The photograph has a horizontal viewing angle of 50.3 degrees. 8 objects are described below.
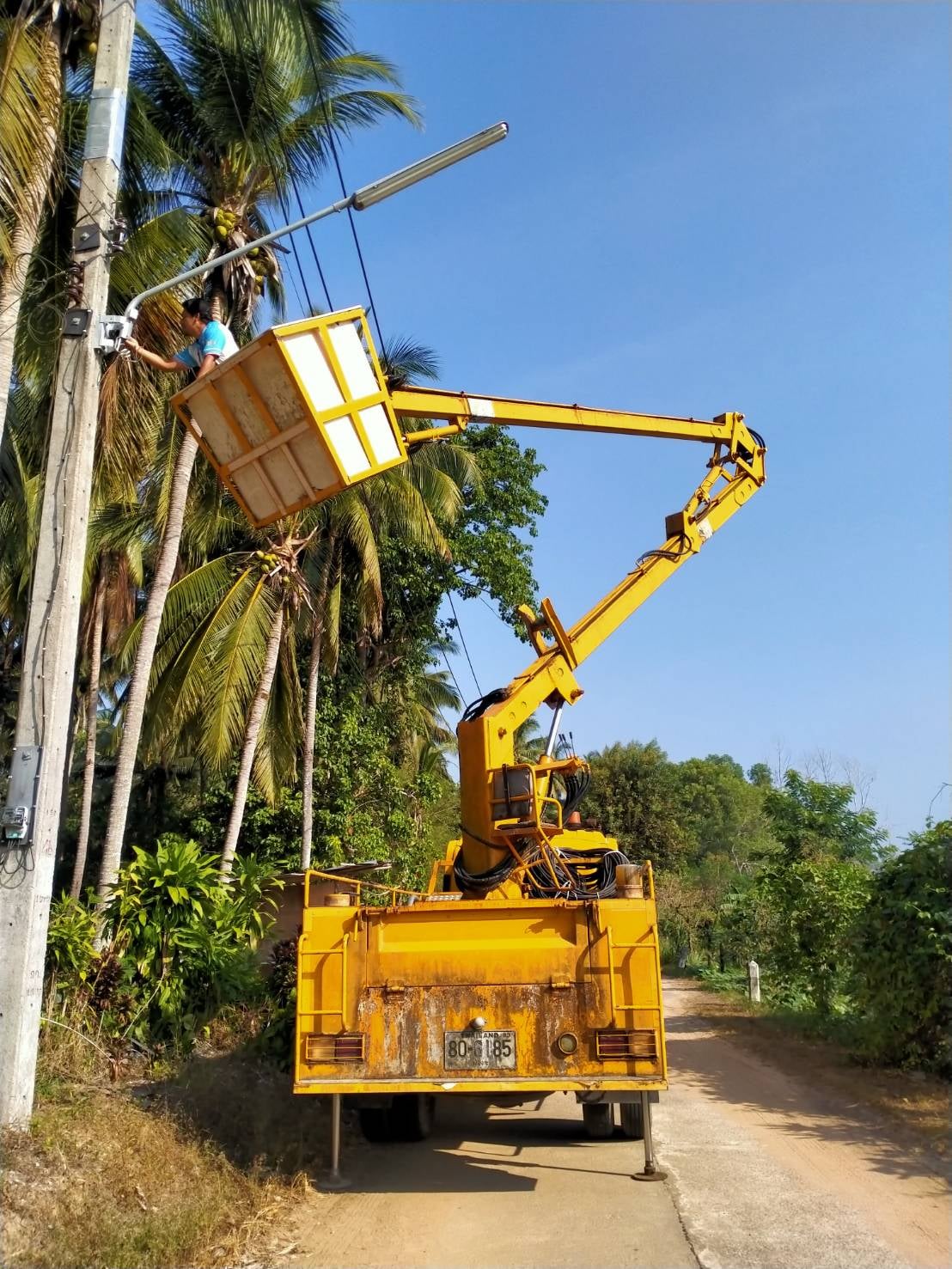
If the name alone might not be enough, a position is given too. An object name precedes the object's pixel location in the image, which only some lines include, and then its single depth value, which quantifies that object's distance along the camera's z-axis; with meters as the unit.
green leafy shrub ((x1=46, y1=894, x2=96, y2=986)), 9.01
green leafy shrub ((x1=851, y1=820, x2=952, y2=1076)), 9.81
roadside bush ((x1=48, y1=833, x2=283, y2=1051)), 9.08
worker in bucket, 7.51
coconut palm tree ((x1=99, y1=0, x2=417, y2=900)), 12.31
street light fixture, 7.44
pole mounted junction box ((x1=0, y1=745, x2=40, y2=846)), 6.75
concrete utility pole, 6.55
